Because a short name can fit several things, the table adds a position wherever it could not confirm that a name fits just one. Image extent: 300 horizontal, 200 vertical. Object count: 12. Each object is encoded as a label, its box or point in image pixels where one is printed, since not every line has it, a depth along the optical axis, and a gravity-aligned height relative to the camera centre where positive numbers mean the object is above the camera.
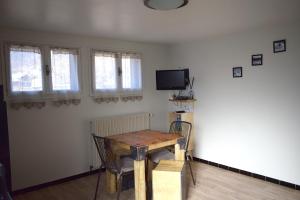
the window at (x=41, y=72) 3.22 +0.31
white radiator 3.92 -0.57
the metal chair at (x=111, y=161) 2.84 -0.85
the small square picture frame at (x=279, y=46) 3.28 +0.56
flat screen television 4.48 +0.21
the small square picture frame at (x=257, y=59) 3.54 +0.42
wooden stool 2.72 -1.06
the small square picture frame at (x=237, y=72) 3.80 +0.26
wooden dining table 2.75 -0.65
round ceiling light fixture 2.14 +0.79
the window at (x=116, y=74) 4.01 +0.31
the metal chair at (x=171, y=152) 3.33 -0.89
